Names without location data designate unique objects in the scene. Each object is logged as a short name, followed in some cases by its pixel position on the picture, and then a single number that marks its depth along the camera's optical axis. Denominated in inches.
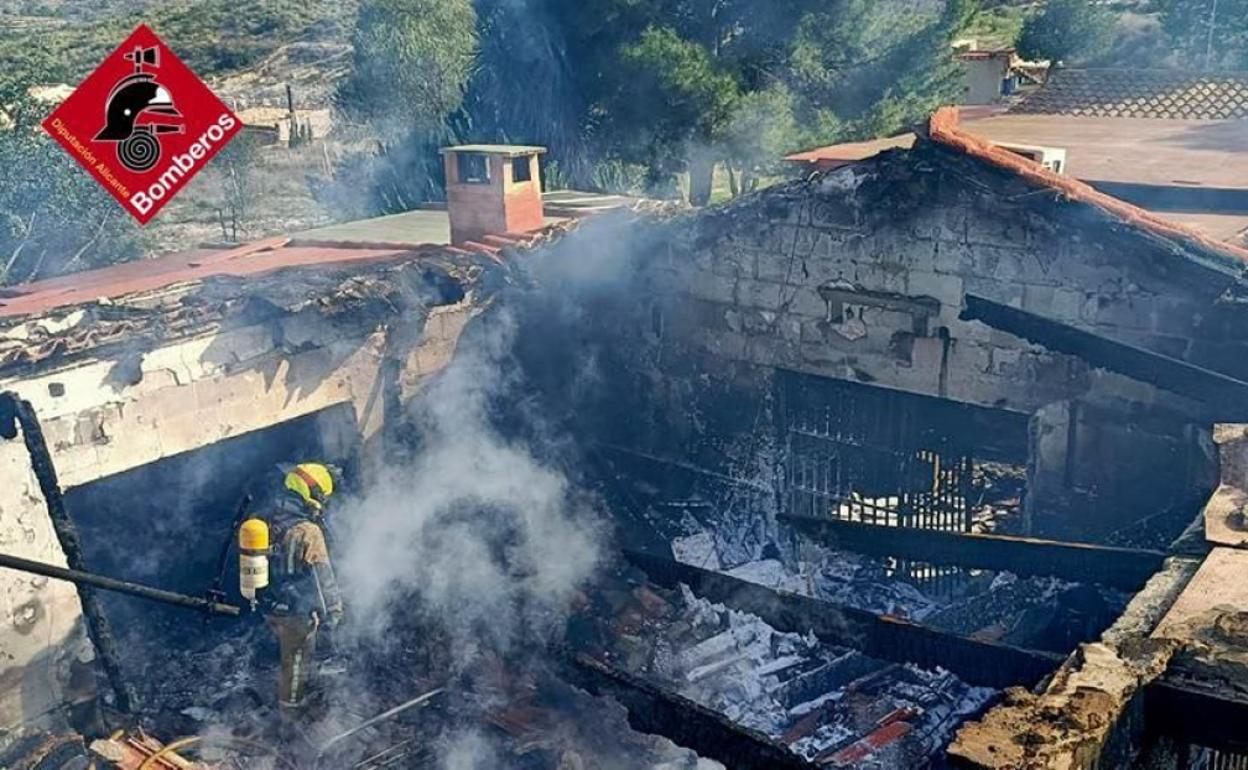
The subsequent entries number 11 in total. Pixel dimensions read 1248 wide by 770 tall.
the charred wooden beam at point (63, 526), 320.2
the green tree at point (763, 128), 986.7
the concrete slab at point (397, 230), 597.4
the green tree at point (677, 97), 964.6
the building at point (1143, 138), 415.5
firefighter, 352.8
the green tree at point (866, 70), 1011.3
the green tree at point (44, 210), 974.4
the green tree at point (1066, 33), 1405.0
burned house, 313.3
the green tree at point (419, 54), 1293.1
